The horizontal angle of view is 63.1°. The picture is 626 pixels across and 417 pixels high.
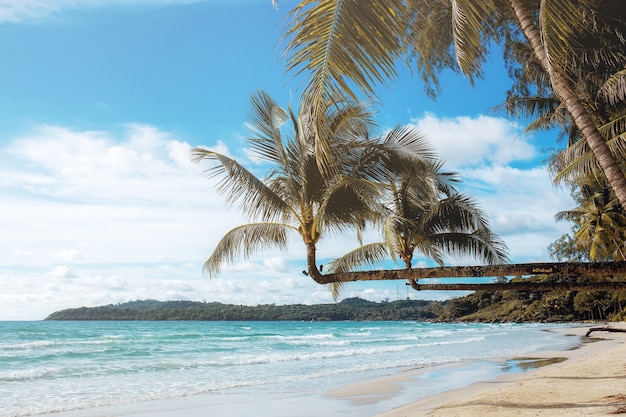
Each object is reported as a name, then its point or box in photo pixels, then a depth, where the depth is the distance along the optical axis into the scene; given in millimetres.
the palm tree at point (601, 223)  23297
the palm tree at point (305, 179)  6672
